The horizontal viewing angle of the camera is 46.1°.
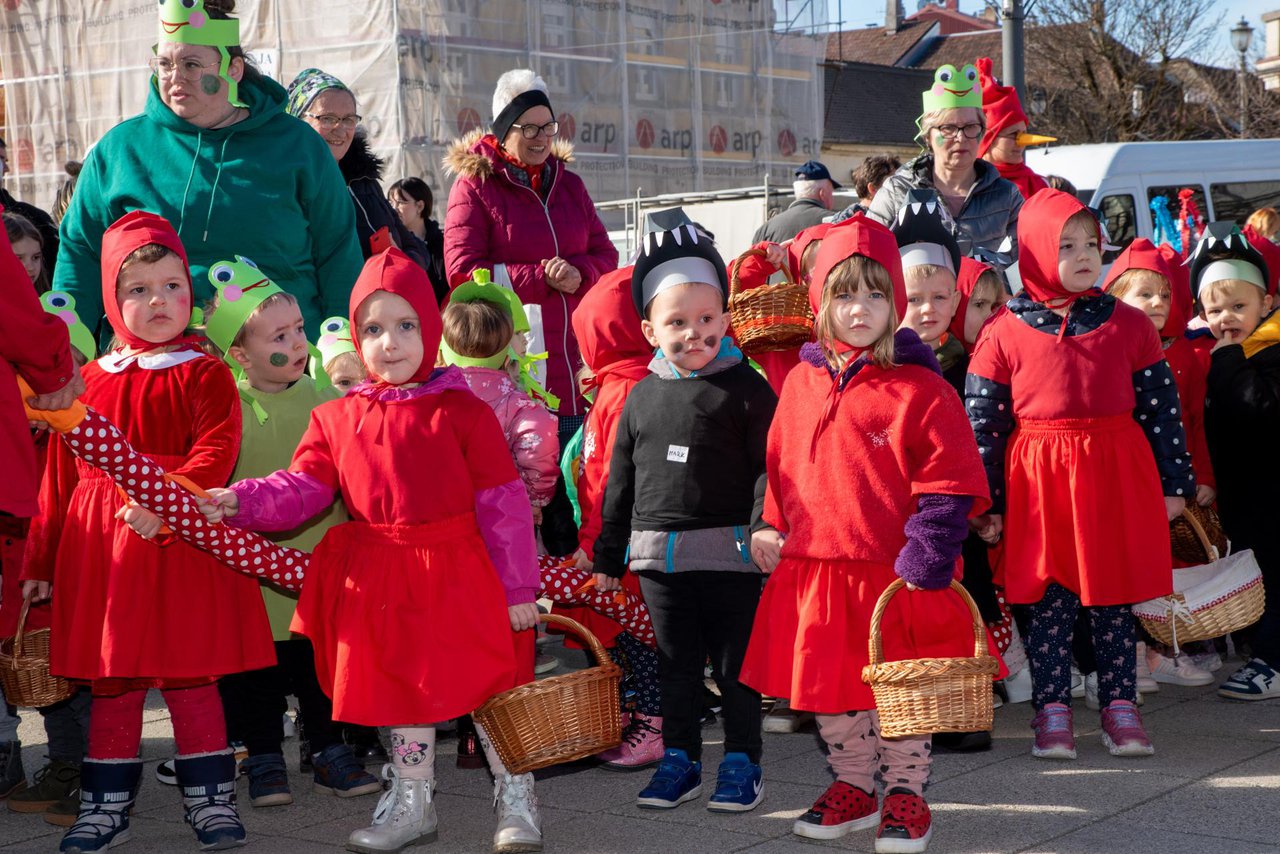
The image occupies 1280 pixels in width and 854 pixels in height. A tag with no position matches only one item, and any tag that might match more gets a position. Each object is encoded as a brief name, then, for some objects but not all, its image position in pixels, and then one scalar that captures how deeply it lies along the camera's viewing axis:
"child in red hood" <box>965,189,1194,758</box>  4.96
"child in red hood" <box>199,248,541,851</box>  4.09
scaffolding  17.84
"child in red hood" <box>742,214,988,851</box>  4.09
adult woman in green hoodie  5.07
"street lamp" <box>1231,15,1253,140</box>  29.44
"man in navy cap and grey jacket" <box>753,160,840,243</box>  8.49
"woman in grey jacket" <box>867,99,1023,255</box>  6.48
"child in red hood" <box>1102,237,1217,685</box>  5.91
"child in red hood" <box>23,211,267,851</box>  4.23
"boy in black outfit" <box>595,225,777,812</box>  4.48
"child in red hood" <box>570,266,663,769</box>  5.04
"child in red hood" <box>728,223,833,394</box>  6.02
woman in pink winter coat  6.54
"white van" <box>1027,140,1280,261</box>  14.77
